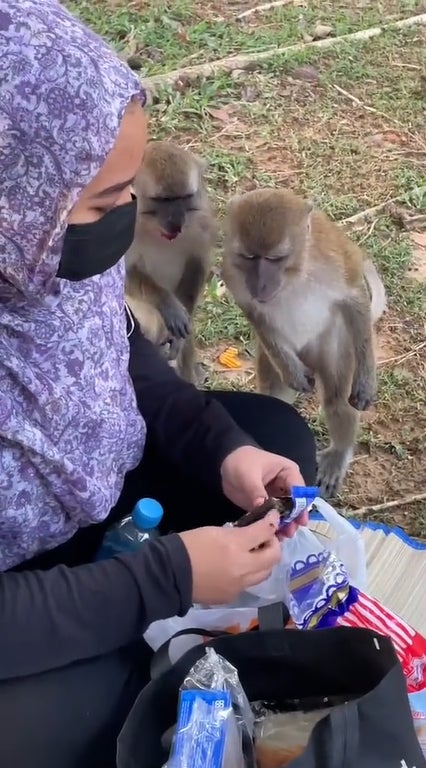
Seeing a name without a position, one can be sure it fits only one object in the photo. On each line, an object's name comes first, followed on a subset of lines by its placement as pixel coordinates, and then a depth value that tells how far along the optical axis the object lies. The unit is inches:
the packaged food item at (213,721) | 58.3
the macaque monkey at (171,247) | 112.7
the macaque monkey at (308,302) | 102.0
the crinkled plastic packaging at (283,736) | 61.6
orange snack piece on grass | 132.6
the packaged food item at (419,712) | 69.4
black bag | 56.2
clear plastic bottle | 71.5
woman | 54.5
